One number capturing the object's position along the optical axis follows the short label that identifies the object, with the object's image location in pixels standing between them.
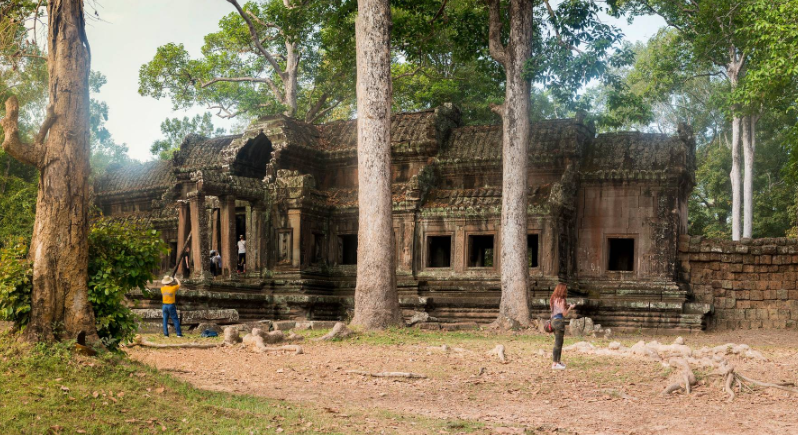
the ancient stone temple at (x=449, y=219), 19.94
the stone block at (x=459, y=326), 17.70
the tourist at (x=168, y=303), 14.92
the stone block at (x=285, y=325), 16.70
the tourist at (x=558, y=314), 11.39
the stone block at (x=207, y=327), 15.80
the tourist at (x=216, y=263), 22.23
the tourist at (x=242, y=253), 22.69
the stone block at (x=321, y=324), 16.55
